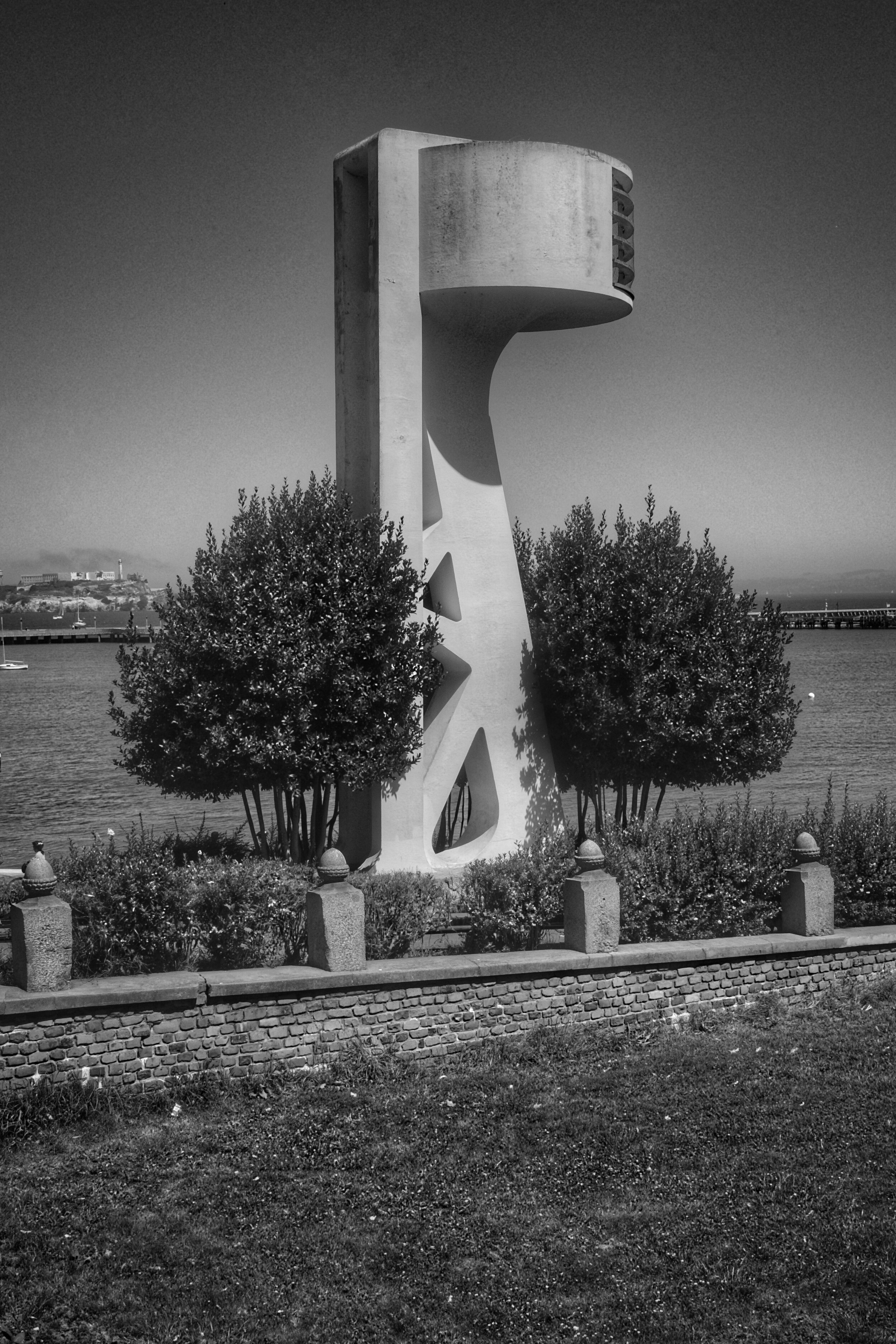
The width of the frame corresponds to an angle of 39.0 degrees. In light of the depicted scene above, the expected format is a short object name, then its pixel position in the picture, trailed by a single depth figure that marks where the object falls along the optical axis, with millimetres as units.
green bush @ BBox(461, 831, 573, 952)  14242
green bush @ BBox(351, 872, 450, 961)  13594
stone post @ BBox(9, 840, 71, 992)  11227
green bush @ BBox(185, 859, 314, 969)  13047
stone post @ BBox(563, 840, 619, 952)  13352
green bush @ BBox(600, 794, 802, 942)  14461
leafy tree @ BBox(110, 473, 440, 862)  18484
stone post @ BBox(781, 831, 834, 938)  14445
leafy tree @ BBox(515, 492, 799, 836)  20594
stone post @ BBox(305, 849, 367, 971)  12336
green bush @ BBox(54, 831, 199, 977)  12695
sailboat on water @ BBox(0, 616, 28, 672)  150375
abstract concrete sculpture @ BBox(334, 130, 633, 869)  18781
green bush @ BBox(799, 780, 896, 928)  15477
